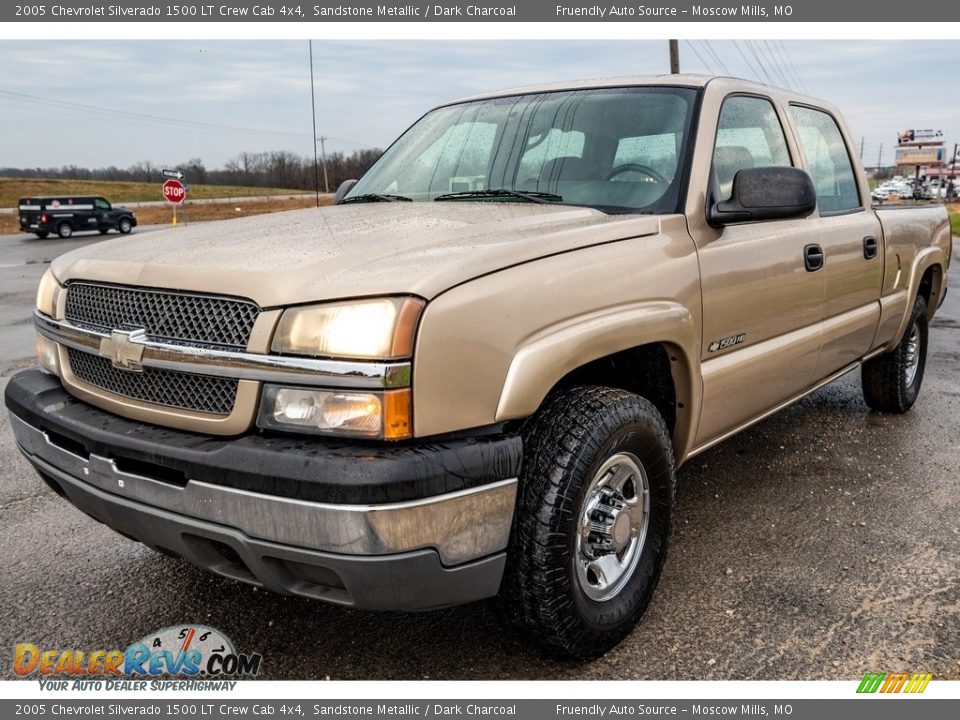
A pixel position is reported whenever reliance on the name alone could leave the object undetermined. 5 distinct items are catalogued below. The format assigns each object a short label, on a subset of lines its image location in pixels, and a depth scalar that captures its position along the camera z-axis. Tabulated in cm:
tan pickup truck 195
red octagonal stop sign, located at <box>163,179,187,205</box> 2569
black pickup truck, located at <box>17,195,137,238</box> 3141
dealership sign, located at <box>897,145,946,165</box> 12079
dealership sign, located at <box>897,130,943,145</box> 13262
